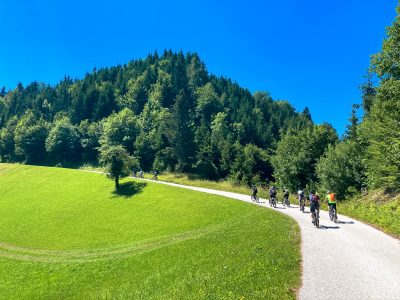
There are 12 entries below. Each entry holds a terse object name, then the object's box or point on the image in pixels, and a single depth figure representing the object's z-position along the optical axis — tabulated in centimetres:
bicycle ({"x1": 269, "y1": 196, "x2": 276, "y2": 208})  3534
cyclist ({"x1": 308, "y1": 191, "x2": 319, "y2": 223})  2290
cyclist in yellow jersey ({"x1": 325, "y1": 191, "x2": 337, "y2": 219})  2481
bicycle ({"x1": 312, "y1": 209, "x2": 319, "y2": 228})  2238
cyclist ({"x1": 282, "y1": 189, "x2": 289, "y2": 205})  3634
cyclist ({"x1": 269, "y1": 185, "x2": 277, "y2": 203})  3519
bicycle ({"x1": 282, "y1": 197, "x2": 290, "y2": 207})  3644
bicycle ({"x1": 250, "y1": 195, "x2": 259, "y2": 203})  3969
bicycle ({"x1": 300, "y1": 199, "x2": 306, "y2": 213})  3132
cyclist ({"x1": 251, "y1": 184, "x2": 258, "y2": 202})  3956
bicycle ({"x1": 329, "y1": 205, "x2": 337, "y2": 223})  2465
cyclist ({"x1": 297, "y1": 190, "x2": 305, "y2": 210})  3142
